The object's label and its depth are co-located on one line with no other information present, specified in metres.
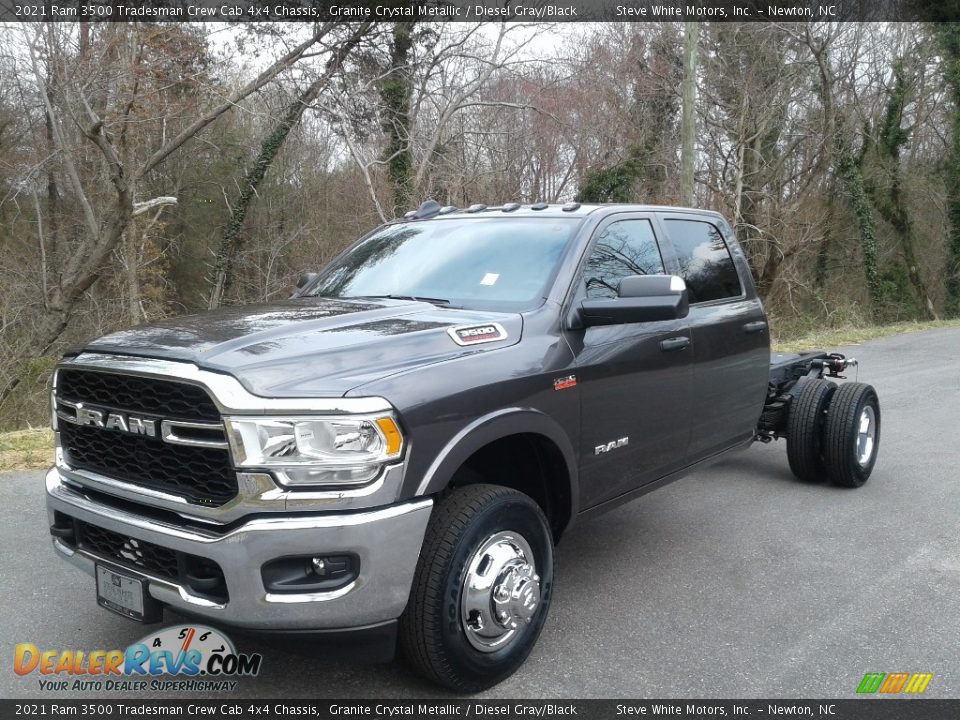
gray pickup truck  2.77
